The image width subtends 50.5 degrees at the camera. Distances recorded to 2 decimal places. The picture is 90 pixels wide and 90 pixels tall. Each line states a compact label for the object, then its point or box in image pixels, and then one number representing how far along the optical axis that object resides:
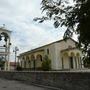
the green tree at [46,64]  15.52
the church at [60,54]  17.54
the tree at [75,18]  3.75
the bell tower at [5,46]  14.67
